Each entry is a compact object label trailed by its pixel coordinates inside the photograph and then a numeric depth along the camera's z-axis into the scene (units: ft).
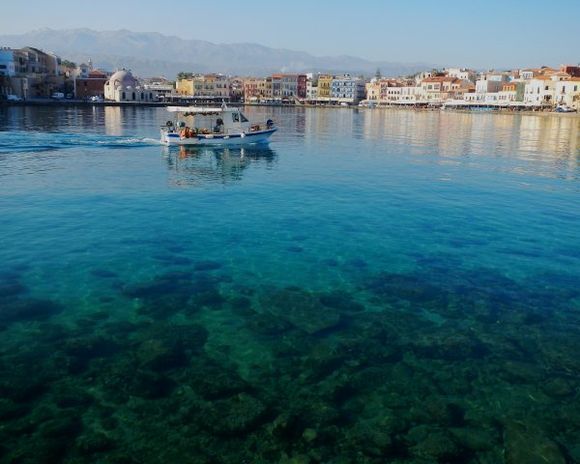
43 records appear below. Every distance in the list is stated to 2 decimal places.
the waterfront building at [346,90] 588.91
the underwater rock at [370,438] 23.54
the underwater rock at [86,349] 29.50
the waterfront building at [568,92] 413.39
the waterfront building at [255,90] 602.85
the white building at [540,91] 440.04
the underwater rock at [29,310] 34.71
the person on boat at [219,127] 132.26
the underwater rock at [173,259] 45.93
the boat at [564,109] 394.52
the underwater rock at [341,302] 37.60
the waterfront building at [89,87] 481.87
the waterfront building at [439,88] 531.91
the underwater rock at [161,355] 29.63
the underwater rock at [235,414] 24.53
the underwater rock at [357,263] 46.26
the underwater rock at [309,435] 23.92
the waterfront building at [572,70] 456.12
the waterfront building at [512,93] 465.88
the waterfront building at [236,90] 589.32
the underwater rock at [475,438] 23.97
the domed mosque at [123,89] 462.60
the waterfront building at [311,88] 609.25
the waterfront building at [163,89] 571.19
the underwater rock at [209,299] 37.73
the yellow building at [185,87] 564.30
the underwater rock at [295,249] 50.14
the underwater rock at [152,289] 39.09
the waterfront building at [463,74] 591.37
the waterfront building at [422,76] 570.87
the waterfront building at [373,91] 588.91
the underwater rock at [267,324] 33.99
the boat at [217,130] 126.93
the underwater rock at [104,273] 42.38
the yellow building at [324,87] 600.19
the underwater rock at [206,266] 44.80
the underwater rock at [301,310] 34.95
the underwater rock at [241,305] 36.73
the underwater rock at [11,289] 37.96
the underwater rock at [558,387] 27.89
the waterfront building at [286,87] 605.31
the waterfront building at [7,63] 387.14
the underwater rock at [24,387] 26.40
